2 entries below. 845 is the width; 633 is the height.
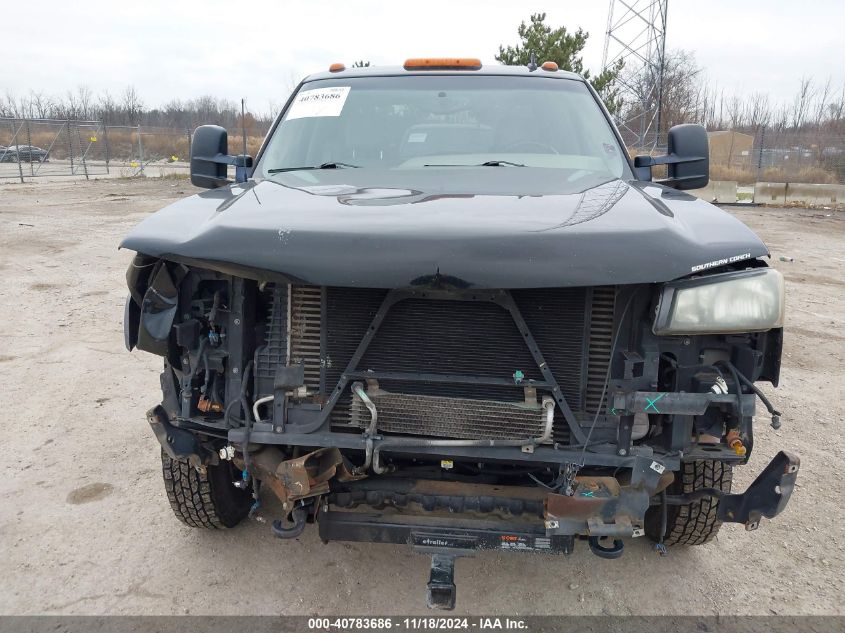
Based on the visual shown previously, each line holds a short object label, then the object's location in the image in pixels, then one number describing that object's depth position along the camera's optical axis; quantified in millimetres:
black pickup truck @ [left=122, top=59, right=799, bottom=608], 1917
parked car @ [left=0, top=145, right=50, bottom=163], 26141
